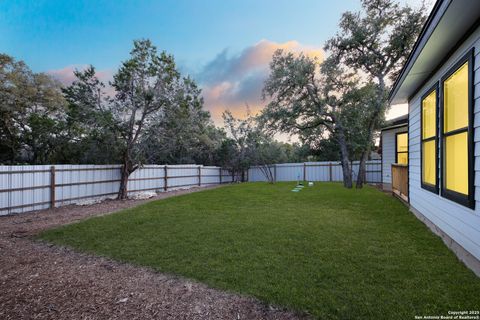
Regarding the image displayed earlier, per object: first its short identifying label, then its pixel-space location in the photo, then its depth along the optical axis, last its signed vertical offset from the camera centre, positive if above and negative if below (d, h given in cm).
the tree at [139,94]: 845 +256
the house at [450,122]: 231 +53
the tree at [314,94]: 1136 +353
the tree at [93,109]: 808 +188
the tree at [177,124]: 912 +154
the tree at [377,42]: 1029 +574
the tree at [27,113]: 1134 +260
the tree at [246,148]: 1688 +98
